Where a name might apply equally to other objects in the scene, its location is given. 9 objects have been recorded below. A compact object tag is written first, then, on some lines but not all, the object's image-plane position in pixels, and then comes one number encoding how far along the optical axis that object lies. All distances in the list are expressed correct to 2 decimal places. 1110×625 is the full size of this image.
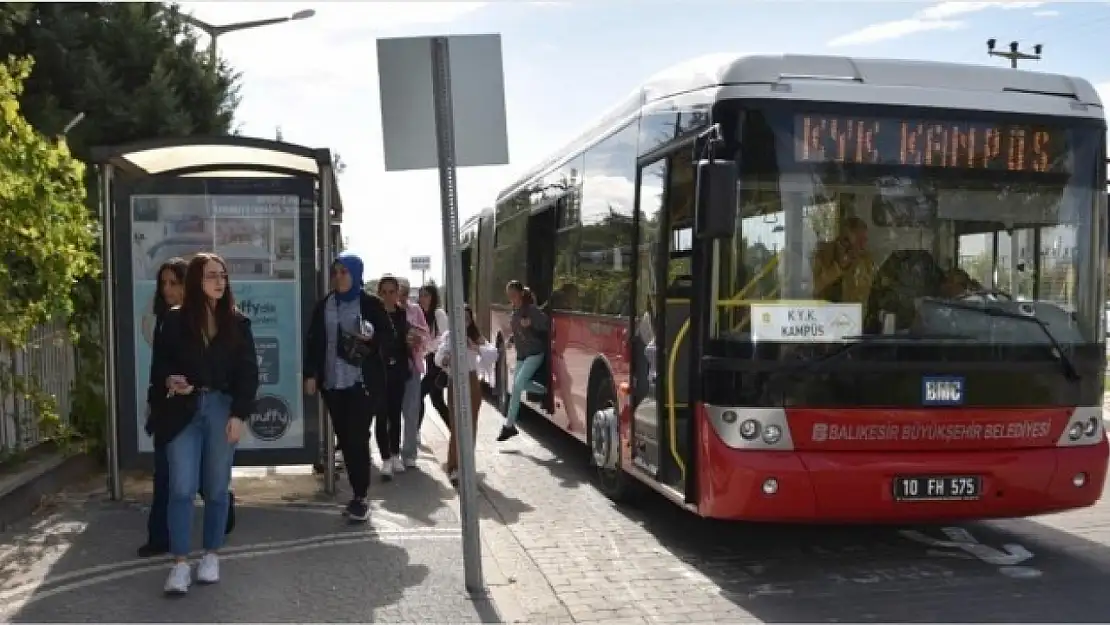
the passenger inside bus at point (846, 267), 6.09
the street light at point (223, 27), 19.75
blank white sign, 5.59
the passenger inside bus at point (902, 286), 6.15
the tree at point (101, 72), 14.98
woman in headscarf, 7.28
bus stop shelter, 7.78
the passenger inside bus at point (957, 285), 6.26
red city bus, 6.03
